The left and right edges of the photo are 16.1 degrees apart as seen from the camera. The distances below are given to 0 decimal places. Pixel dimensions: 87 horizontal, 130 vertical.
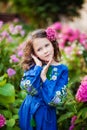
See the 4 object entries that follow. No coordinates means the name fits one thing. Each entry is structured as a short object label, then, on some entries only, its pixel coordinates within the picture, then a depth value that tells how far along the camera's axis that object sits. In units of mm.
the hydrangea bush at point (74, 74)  2745
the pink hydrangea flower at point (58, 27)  5551
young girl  2675
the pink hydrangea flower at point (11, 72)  3075
